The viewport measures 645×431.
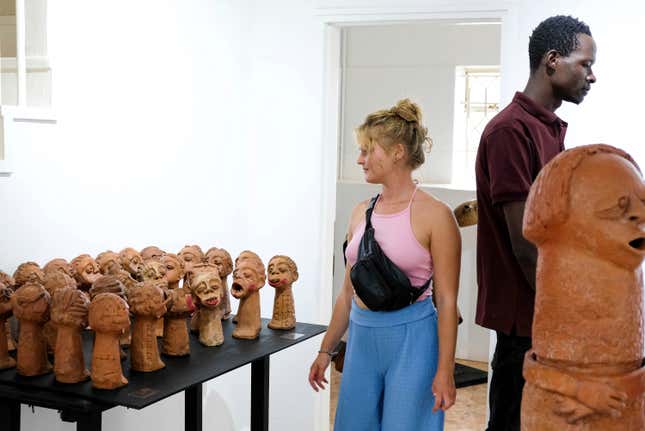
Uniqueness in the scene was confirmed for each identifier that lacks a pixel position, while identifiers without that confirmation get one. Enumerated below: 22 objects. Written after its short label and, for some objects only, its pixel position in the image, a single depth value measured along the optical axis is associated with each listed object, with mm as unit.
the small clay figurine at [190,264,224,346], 2711
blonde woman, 2373
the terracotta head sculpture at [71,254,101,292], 2715
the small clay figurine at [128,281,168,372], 2420
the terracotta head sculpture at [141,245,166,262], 2921
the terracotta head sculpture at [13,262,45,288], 2561
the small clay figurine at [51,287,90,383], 2285
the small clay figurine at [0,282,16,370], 2389
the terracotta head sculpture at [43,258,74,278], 2642
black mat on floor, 5939
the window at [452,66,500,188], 6918
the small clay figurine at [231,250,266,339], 2910
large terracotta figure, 1380
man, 2236
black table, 2178
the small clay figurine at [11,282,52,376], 2330
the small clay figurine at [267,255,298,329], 3008
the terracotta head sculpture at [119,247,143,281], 2793
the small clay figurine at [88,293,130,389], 2260
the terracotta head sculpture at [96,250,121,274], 2762
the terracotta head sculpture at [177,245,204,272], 2988
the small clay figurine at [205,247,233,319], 3010
